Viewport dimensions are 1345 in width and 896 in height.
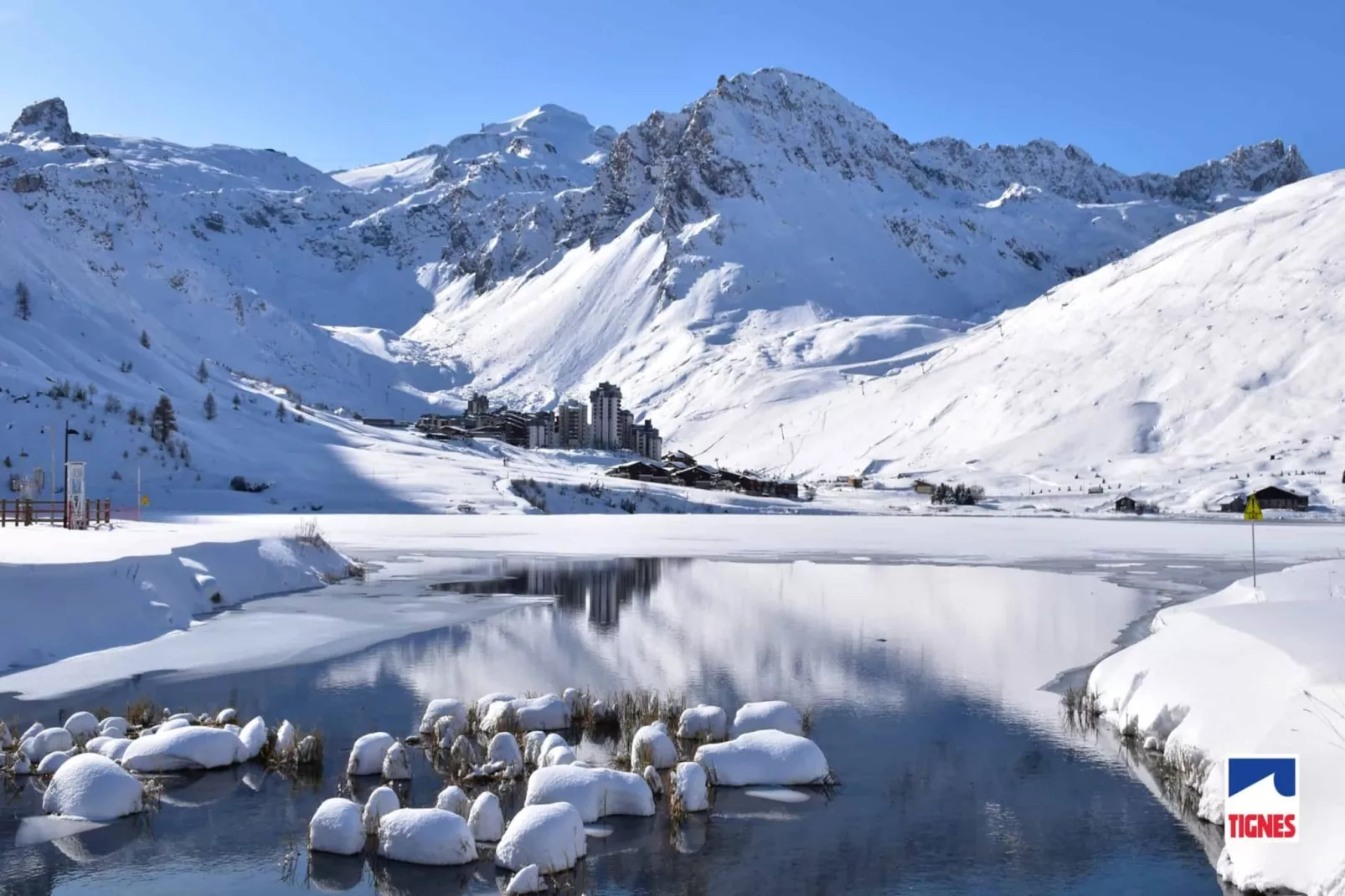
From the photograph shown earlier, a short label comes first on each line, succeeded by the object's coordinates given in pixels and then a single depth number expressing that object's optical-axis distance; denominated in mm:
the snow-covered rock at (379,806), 14641
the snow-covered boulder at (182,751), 17297
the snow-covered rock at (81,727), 18297
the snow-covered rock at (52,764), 16781
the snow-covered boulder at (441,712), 19234
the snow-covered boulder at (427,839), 13734
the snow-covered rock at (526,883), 12625
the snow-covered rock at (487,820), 14352
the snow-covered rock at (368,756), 16953
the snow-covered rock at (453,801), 15031
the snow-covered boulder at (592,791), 15094
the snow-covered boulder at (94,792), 15258
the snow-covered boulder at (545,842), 13398
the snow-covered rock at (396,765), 16641
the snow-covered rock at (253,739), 18016
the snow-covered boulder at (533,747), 17594
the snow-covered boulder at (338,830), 14047
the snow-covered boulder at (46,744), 17375
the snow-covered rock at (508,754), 16953
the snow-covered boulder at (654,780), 16312
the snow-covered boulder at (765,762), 17016
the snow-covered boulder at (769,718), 18859
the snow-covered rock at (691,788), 15656
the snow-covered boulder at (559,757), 16641
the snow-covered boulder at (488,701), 20141
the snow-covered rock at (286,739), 17734
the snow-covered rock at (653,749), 17359
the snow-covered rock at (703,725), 19156
